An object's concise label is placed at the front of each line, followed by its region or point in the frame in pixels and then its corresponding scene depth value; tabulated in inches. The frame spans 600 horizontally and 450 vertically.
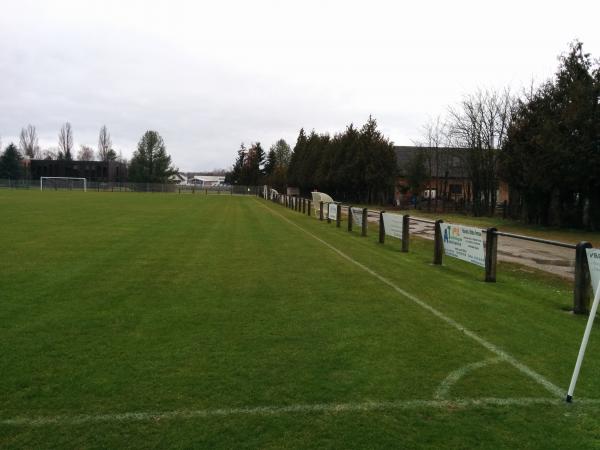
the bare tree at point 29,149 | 5523.6
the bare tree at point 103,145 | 5565.9
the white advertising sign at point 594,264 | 276.4
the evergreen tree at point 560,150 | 938.1
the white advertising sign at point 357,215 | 858.1
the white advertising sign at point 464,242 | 404.2
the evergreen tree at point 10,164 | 4074.8
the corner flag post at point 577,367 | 165.8
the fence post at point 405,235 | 577.7
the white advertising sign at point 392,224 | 624.1
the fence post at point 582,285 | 296.4
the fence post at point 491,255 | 390.6
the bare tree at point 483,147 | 1708.9
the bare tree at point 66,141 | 5334.6
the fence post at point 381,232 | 671.1
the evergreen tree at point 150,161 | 4635.8
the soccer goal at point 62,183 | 3784.5
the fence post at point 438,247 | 481.4
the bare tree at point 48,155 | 5482.3
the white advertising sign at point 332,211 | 1013.2
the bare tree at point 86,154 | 5922.2
